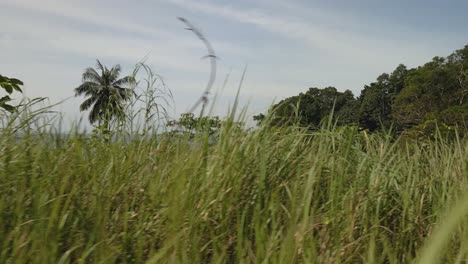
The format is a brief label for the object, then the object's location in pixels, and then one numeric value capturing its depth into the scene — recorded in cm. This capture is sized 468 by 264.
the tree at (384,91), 4309
